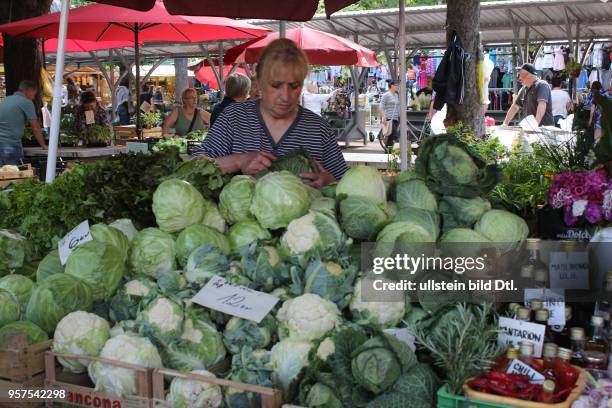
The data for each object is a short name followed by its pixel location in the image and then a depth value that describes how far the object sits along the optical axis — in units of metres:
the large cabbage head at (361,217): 2.40
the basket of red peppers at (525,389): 1.66
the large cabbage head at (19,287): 2.58
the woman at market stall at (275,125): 3.35
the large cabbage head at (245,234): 2.58
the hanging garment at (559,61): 16.55
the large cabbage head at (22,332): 2.18
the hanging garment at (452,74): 7.57
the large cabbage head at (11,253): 2.87
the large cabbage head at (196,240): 2.53
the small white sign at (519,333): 1.90
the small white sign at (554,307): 2.05
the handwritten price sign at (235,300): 2.18
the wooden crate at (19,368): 2.12
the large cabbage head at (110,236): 2.61
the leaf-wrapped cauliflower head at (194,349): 2.15
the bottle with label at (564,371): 1.76
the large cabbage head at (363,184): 2.55
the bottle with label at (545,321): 1.92
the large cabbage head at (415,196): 2.56
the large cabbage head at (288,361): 2.06
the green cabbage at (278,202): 2.55
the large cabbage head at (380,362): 1.84
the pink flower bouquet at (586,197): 2.58
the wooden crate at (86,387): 2.02
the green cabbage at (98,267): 2.44
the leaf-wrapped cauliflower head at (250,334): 2.19
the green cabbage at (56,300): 2.35
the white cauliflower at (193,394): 1.98
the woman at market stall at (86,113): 8.42
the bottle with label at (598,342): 1.94
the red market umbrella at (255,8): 4.59
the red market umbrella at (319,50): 10.02
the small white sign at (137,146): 5.91
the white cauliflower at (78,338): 2.19
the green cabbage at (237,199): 2.70
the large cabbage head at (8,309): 2.42
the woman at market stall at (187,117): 9.70
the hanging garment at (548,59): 17.59
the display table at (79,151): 7.94
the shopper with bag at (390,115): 14.01
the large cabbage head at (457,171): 2.59
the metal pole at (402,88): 4.73
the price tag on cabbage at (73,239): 2.65
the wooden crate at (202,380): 1.84
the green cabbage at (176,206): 2.64
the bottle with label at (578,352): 1.93
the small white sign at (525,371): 1.73
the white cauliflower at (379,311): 2.16
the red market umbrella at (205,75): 21.30
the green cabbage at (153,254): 2.58
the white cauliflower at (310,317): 2.13
